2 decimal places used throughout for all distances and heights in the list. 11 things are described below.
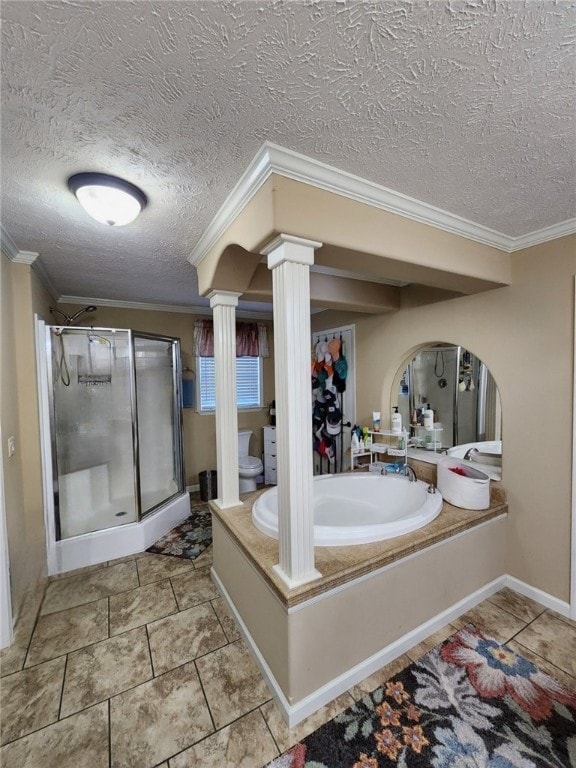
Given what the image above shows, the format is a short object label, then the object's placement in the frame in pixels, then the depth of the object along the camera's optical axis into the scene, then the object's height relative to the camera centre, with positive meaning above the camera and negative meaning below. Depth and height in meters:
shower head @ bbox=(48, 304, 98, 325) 3.13 +0.67
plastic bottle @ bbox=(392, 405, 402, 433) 2.90 -0.49
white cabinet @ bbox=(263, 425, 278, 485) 4.35 -1.21
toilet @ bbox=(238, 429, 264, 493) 3.92 -1.21
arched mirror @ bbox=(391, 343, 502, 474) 2.77 -0.35
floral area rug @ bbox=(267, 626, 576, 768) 1.29 -1.59
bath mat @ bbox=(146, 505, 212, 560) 2.85 -1.59
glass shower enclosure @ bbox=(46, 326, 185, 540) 2.84 -0.53
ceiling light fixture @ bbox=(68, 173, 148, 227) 1.37 +0.80
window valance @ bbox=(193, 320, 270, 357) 4.20 +0.46
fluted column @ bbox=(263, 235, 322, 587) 1.38 -0.13
